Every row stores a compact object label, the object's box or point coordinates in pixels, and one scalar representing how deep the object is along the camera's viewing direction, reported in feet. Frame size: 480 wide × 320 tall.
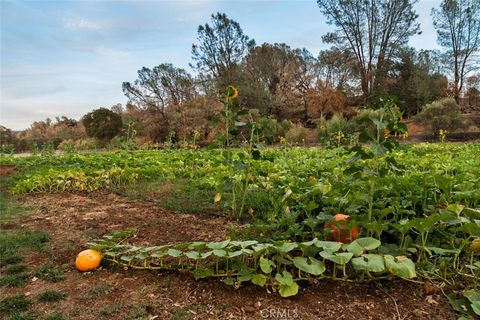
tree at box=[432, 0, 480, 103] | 76.95
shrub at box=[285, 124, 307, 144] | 49.85
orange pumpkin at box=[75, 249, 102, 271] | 7.09
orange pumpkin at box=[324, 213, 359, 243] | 6.77
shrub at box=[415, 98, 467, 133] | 49.98
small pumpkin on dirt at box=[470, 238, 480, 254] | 6.26
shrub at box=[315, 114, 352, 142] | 46.79
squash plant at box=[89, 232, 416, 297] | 5.68
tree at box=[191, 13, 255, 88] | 92.48
